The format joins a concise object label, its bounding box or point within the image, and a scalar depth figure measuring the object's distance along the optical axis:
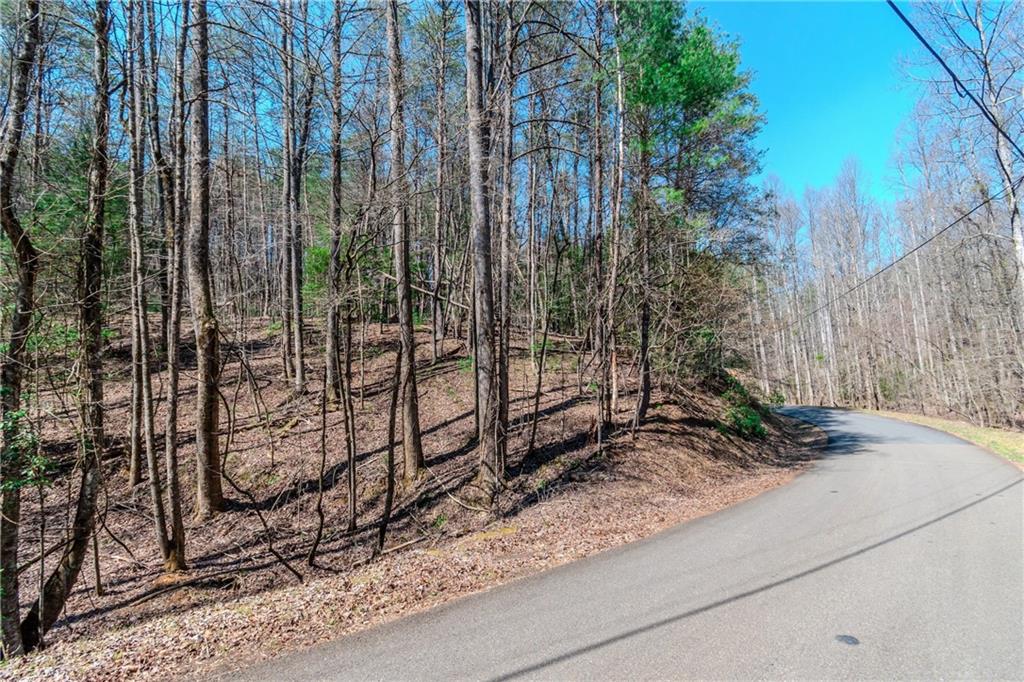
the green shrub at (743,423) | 12.76
